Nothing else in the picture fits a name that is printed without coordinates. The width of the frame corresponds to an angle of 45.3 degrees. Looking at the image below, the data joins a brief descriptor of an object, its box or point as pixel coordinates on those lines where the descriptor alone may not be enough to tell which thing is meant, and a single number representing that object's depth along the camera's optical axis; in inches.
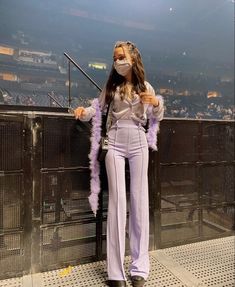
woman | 67.5
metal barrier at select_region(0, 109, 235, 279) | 71.1
